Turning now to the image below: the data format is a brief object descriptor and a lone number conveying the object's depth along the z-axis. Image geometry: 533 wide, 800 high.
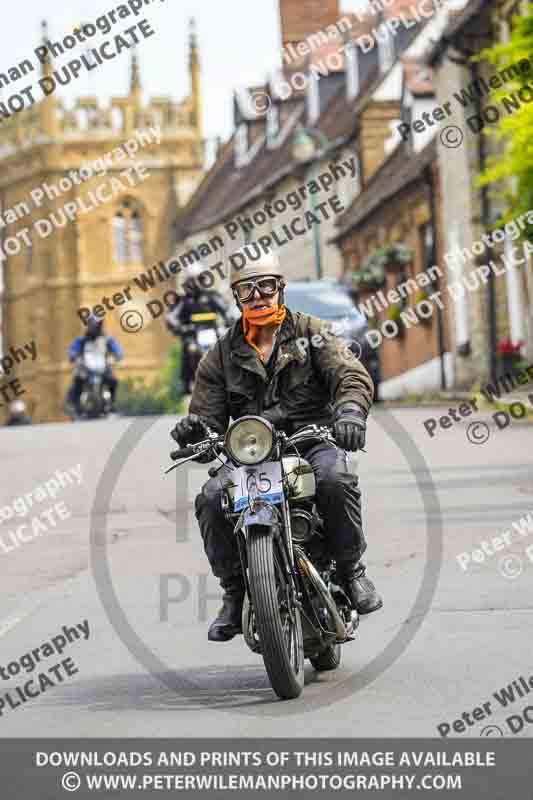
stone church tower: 102.25
